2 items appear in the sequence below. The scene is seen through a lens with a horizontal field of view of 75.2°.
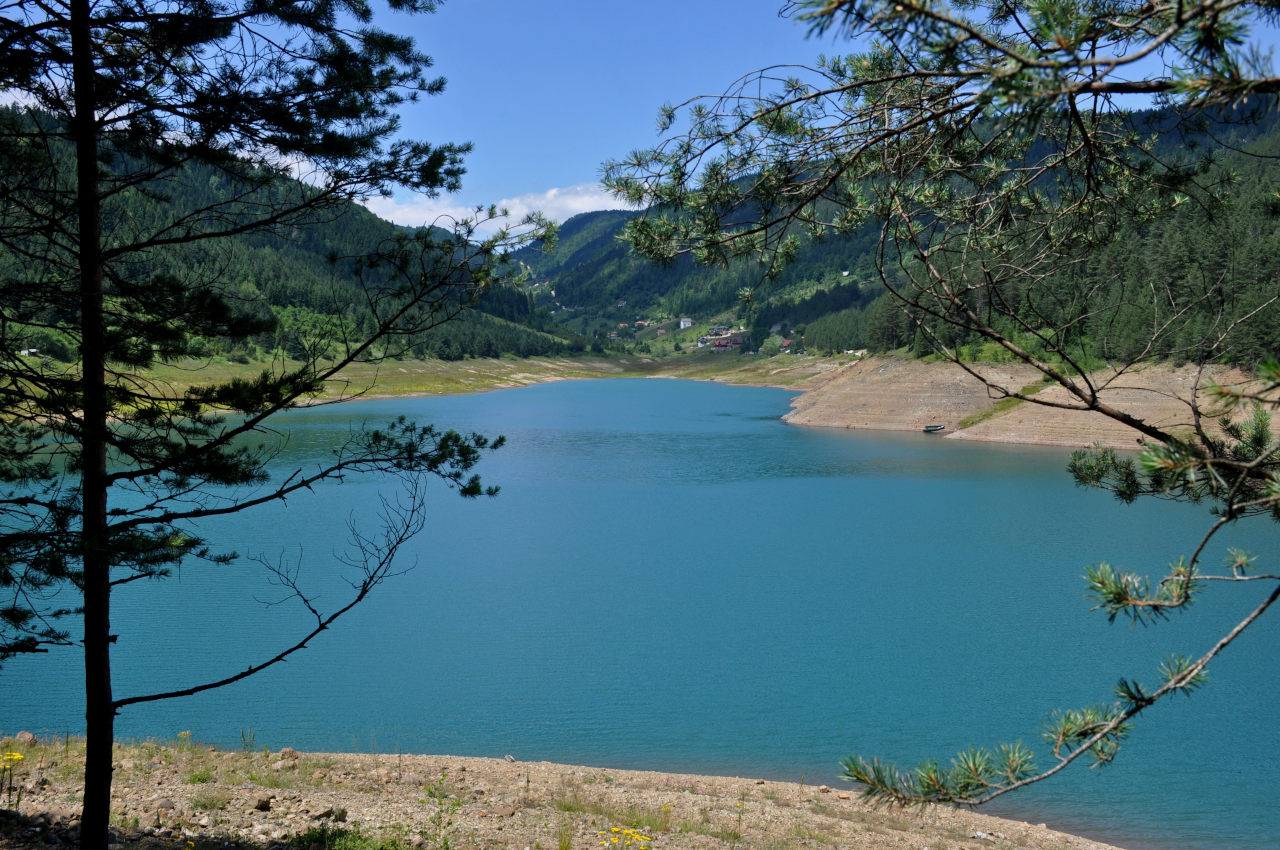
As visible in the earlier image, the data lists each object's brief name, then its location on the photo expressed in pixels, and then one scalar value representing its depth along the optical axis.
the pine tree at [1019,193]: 2.47
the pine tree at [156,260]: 4.98
